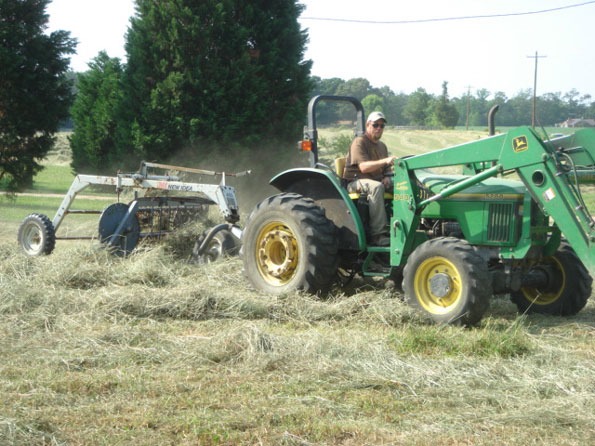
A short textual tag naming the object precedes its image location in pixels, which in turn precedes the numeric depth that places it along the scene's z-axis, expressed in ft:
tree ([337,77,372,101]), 321.73
